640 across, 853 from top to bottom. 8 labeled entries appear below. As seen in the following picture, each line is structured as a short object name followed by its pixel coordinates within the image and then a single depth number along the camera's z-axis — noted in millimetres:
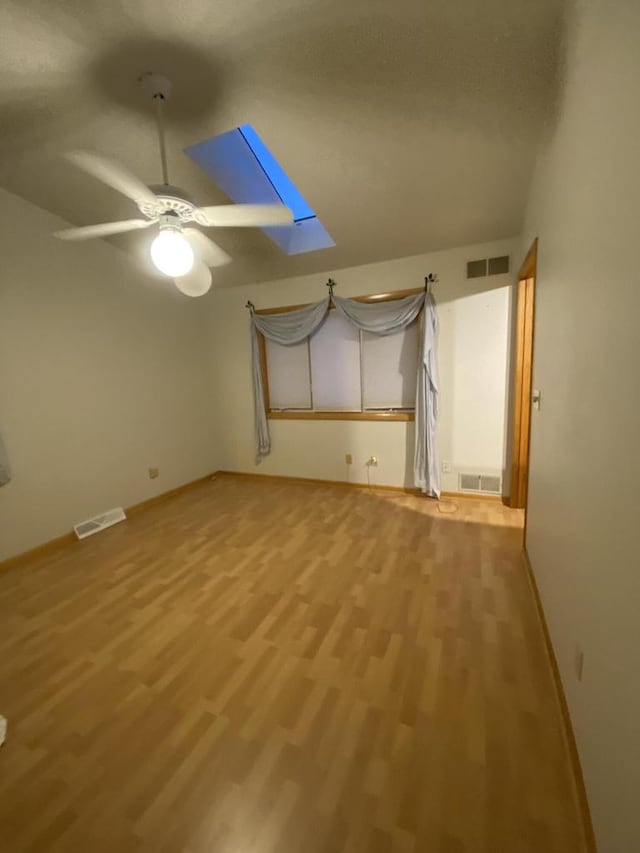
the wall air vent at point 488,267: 2824
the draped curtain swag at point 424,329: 3043
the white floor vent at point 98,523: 2934
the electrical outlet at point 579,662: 1093
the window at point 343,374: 3379
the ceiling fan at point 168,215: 1532
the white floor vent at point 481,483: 3102
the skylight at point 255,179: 2262
